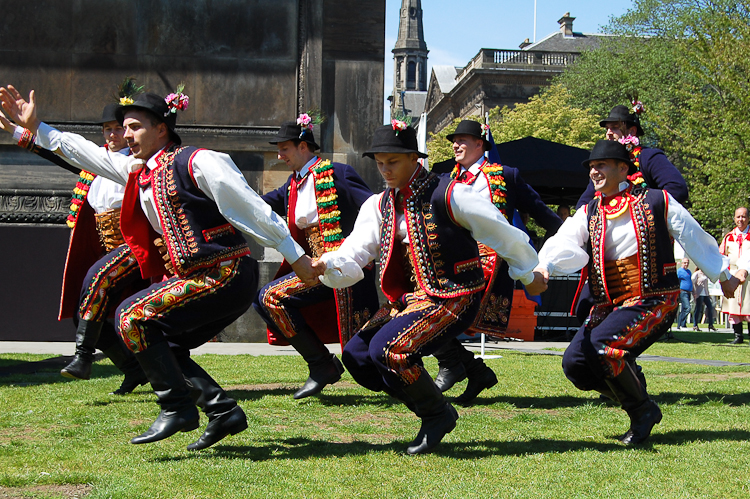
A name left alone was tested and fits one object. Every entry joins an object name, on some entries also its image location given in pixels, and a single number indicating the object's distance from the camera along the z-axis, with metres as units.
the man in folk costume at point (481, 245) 7.01
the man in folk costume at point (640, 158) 6.79
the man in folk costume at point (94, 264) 6.93
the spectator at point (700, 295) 22.39
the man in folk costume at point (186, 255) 4.80
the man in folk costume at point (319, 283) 7.04
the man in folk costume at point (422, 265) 5.04
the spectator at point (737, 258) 14.70
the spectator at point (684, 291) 21.12
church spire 158.25
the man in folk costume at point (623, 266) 5.47
